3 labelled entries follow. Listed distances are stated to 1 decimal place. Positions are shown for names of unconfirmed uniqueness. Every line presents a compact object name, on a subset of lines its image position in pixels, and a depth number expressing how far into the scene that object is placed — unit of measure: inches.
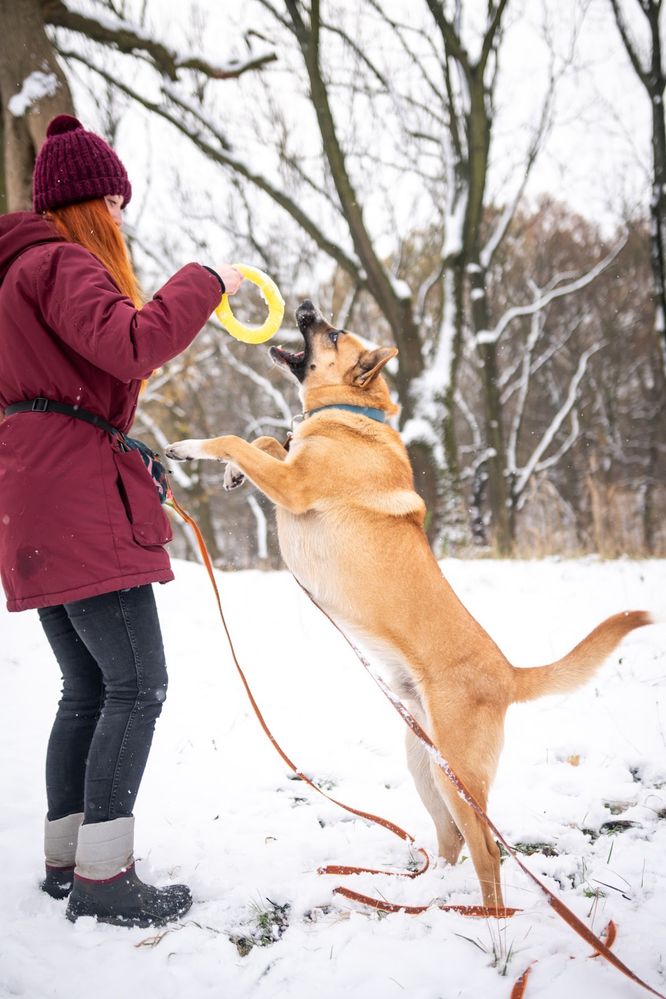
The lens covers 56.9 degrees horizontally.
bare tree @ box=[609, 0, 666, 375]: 442.0
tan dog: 96.4
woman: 72.2
